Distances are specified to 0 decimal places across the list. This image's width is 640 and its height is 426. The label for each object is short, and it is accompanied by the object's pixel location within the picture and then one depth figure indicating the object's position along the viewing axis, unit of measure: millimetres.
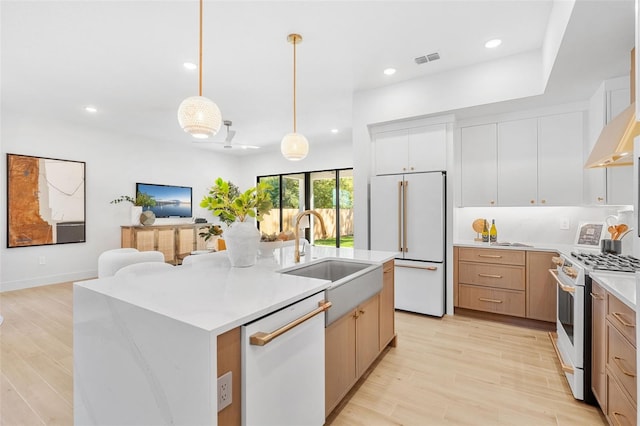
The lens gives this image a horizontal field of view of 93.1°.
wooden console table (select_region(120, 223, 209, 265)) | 5652
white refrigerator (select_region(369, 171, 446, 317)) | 3490
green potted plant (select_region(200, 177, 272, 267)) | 1872
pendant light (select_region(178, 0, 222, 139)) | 2088
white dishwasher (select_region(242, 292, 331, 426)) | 1111
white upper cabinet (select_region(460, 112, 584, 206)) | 3236
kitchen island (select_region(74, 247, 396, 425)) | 987
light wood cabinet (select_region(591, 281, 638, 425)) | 1432
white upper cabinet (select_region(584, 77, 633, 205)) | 2643
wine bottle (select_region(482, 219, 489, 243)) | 3705
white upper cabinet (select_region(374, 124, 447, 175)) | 3573
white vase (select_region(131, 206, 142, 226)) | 5820
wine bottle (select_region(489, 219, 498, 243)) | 3670
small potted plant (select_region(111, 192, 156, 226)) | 5824
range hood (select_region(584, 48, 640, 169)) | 1843
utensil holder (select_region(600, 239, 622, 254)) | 2562
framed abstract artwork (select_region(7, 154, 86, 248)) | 4645
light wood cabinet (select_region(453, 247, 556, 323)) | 3111
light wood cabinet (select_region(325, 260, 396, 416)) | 1706
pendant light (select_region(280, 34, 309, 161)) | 2961
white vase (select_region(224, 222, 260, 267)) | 1877
